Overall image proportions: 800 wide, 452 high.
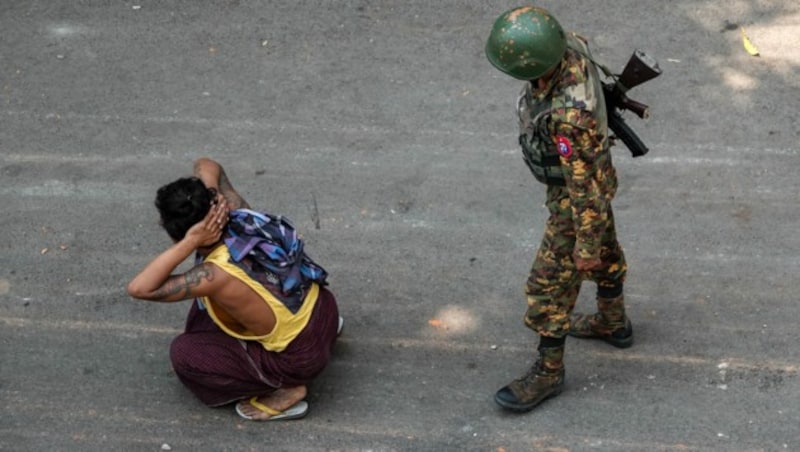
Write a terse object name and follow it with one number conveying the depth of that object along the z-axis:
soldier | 8.18
